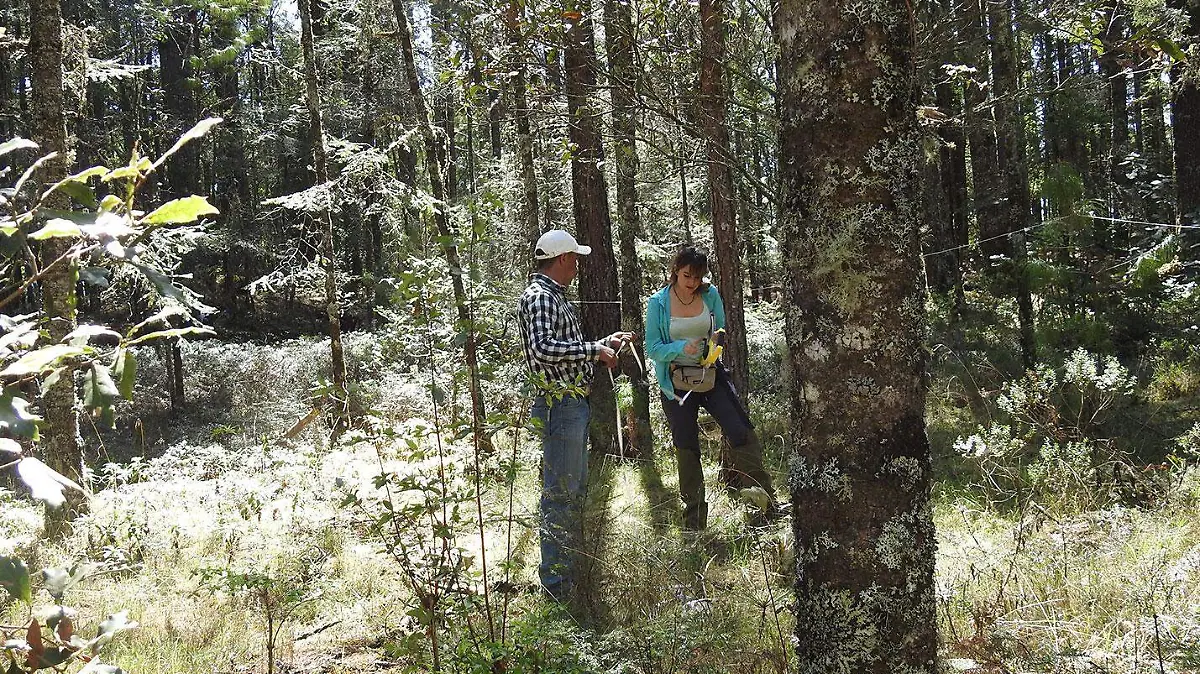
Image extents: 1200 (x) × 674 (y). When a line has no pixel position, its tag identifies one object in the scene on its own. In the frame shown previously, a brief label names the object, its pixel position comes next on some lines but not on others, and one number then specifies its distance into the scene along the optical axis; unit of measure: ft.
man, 12.59
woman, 15.80
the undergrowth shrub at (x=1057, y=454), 15.21
